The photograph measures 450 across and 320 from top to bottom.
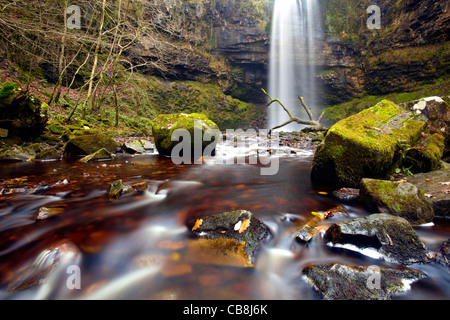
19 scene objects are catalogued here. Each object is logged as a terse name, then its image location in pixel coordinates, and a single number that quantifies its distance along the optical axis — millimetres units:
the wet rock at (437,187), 2252
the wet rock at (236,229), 1789
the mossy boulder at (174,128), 6367
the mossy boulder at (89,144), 5934
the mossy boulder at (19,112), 5201
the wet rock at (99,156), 5303
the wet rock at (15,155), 4926
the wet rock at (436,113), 4863
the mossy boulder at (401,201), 2164
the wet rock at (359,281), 1277
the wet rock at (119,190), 2870
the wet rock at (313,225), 1928
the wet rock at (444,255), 1561
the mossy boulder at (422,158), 3580
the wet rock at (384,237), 1612
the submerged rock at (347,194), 2876
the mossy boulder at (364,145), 3219
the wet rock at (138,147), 6944
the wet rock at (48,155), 5254
